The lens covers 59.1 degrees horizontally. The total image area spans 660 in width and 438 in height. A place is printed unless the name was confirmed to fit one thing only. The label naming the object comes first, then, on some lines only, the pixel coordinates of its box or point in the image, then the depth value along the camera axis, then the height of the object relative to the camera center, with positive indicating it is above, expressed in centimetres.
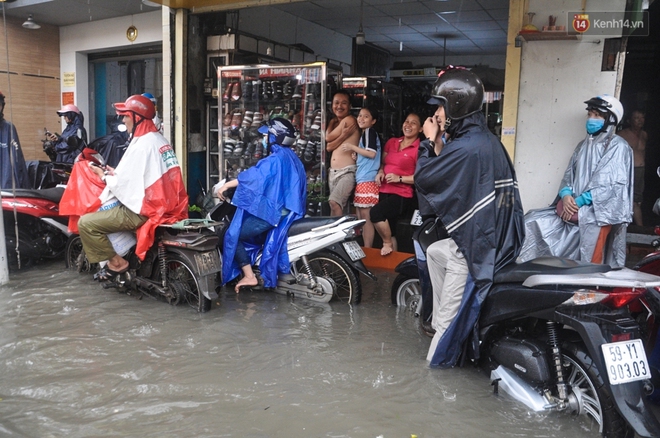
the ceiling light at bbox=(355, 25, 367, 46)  852 +145
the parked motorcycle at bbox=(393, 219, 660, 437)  278 -104
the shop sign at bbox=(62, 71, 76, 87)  1046 +90
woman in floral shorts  658 -29
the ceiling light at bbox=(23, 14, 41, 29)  928 +164
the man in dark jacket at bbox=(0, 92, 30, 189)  684 -26
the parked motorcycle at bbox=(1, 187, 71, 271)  600 -102
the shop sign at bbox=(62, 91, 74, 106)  1052 +58
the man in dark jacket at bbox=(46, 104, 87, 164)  762 -8
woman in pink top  622 -49
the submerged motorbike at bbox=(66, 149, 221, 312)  479 -114
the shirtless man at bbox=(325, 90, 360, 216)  676 -22
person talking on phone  346 -39
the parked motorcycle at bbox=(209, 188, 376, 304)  502 -107
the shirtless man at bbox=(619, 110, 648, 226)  712 +2
